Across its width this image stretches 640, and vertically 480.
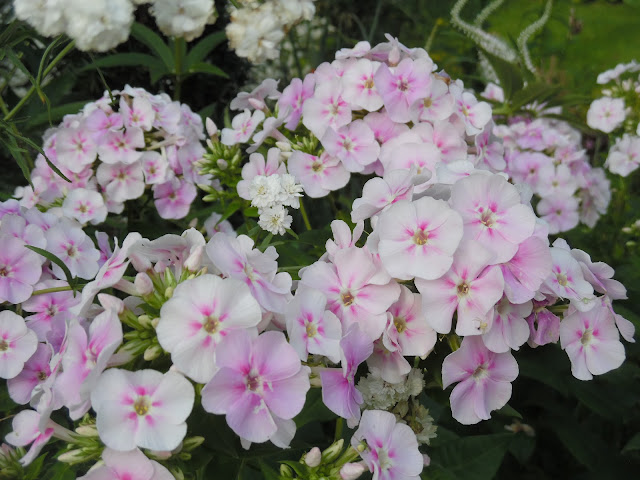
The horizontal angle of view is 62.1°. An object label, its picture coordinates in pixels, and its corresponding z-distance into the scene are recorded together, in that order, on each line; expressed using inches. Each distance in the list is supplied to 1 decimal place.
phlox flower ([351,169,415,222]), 8.8
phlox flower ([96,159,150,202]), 13.5
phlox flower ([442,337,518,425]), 8.1
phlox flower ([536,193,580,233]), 18.5
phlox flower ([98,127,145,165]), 13.3
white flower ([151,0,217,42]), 12.6
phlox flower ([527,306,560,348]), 8.4
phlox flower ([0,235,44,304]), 9.9
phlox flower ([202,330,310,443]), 6.5
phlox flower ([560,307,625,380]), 8.4
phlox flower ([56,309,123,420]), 6.9
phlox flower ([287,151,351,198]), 12.0
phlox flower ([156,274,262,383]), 6.6
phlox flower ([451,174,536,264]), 7.8
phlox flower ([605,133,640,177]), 18.5
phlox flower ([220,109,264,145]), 12.9
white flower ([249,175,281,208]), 10.6
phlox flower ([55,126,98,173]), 13.3
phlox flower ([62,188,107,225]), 12.9
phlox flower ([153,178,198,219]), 14.0
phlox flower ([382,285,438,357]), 8.1
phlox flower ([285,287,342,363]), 7.2
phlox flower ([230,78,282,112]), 14.0
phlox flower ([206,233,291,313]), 7.4
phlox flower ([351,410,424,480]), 7.4
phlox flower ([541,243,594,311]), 8.0
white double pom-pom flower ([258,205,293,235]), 10.5
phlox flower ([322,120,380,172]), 12.0
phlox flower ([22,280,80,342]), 9.9
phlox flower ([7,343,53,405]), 9.4
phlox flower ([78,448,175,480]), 6.4
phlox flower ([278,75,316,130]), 12.9
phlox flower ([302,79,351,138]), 12.2
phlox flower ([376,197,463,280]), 7.6
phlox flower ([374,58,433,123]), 12.1
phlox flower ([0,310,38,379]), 9.3
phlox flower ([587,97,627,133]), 19.2
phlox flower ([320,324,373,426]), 7.3
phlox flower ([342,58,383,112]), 12.2
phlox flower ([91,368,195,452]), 6.3
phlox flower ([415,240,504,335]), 7.6
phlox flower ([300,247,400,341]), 8.0
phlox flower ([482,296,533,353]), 7.9
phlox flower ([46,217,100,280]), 10.8
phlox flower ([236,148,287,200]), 12.0
